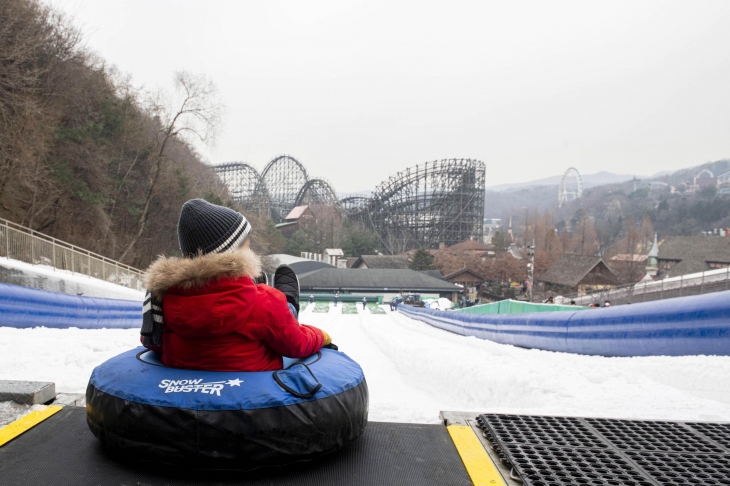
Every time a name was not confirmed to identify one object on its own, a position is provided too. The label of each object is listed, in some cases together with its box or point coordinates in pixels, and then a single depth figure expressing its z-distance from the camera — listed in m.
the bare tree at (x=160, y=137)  21.19
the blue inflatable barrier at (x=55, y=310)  6.09
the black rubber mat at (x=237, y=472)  1.60
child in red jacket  1.84
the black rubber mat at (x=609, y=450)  1.62
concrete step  2.25
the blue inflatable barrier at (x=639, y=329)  3.71
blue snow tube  1.68
